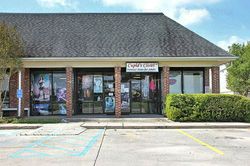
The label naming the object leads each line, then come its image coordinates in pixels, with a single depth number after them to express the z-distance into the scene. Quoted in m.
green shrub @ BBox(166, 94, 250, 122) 9.77
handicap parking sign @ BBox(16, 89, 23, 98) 10.26
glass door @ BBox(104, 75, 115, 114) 11.64
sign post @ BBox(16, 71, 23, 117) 10.28
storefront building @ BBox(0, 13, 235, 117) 10.60
